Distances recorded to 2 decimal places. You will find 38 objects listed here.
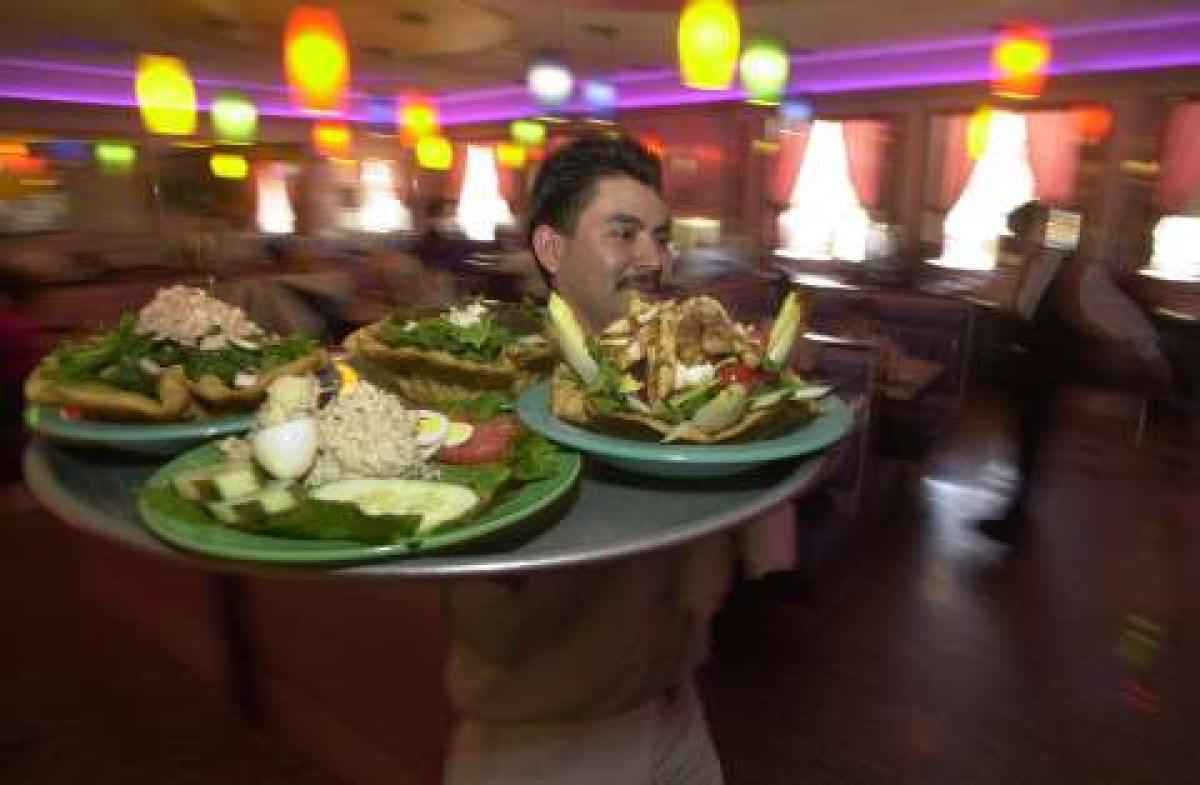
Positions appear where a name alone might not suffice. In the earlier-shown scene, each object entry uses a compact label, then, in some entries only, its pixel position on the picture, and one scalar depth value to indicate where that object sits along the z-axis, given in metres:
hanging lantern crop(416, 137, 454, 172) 11.75
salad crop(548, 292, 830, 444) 1.09
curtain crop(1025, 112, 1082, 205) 9.84
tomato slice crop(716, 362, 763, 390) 1.18
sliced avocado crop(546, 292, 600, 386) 1.20
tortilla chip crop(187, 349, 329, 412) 1.19
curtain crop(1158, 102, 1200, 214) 8.68
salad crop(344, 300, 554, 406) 1.38
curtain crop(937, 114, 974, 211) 10.72
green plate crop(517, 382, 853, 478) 1.00
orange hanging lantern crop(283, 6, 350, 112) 4.28
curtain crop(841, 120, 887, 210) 11.57
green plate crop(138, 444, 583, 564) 0.75
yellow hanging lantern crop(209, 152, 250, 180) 16.98
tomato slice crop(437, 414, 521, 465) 1.08
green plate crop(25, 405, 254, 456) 1.08
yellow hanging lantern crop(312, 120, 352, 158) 12.00
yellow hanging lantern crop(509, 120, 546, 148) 12.59
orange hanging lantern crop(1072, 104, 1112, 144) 9.26
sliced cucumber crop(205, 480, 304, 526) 0.80
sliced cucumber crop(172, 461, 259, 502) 0.83
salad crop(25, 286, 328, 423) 1.17
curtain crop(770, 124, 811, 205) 12.61
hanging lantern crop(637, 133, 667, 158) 14.06
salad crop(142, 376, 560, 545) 0.80
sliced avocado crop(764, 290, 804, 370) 1.33
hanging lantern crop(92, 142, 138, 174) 15.41
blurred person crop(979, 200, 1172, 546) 4.68
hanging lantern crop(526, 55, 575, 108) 7.23
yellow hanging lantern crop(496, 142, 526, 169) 16.83
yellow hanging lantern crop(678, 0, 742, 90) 4.51
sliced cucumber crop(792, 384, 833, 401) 1.15
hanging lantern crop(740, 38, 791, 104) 6.18
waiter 1.34
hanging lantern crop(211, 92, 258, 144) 8.51
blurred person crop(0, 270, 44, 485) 5.21
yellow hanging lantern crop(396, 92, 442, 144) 10.23
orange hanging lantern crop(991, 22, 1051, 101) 5.73
